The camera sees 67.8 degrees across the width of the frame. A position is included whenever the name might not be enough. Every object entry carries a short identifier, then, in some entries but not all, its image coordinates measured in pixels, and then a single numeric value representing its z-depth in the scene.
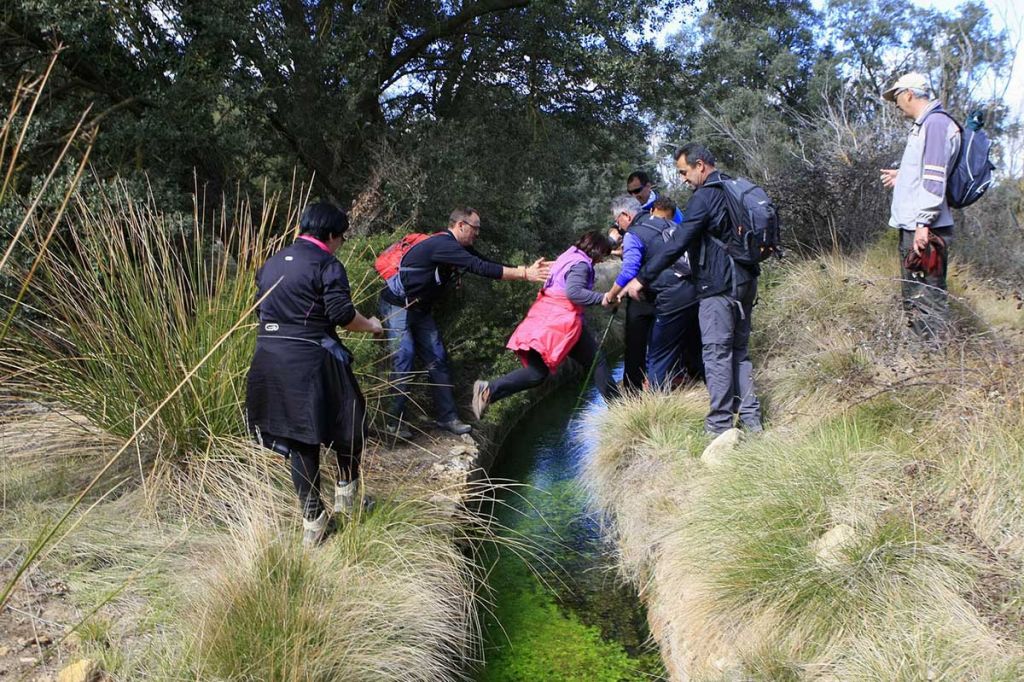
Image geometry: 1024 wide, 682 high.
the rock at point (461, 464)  5.44
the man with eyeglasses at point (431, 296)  5.31
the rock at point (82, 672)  2.53
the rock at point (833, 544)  2.95
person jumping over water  5.43
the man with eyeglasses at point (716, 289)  4.45
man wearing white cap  4.27
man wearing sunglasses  5.82
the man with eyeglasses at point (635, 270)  5.39
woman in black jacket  3.39
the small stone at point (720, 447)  4.32
